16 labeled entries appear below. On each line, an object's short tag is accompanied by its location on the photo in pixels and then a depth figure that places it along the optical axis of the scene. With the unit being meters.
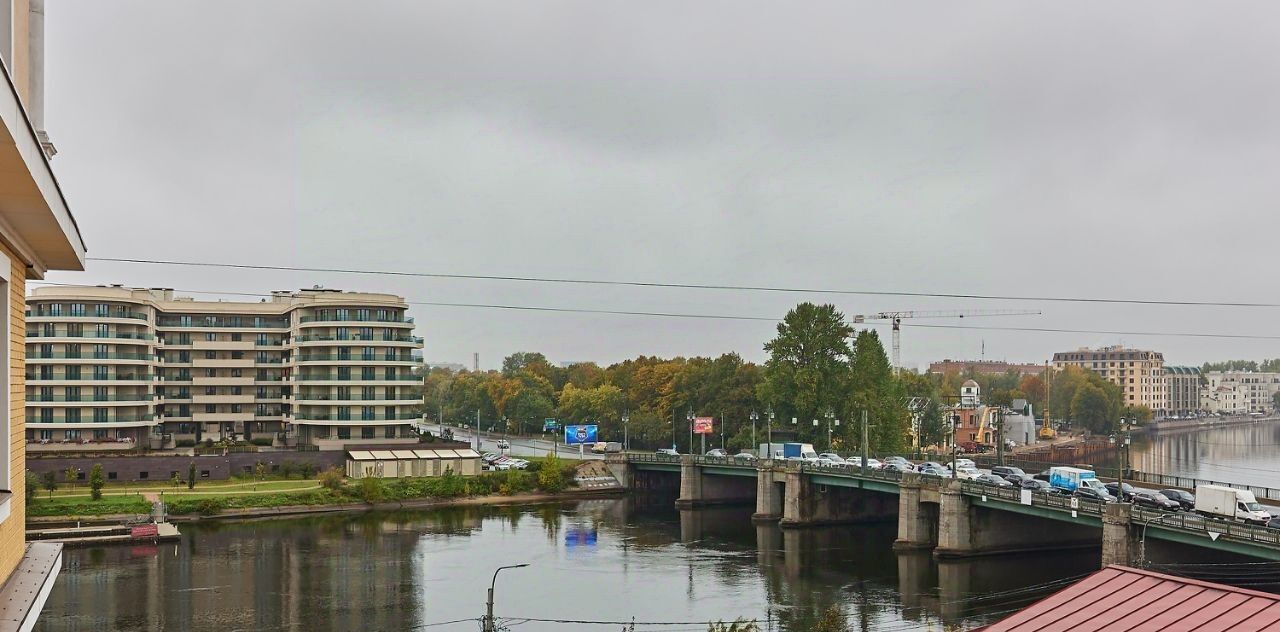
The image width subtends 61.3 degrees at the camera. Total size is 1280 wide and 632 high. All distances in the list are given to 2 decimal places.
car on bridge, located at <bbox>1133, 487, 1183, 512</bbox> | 72.88
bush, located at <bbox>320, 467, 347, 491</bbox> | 107.44
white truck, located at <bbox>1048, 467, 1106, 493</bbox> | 82.44
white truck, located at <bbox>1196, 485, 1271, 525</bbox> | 65.59
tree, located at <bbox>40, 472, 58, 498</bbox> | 101.69
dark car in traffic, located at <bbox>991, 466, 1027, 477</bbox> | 94.53
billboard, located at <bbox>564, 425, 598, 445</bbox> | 145.50
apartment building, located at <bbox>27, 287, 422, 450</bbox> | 116.94
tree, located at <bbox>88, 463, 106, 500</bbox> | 98.25
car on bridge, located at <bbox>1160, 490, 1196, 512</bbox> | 73.06
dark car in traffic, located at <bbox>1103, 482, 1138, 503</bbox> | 75.35
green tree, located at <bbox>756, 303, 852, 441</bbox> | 130.38
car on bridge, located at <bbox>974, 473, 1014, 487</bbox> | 81.48
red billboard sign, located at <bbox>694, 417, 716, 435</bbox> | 135.00
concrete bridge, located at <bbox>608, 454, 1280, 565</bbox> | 64.44
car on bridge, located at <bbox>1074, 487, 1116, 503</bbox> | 73.51
